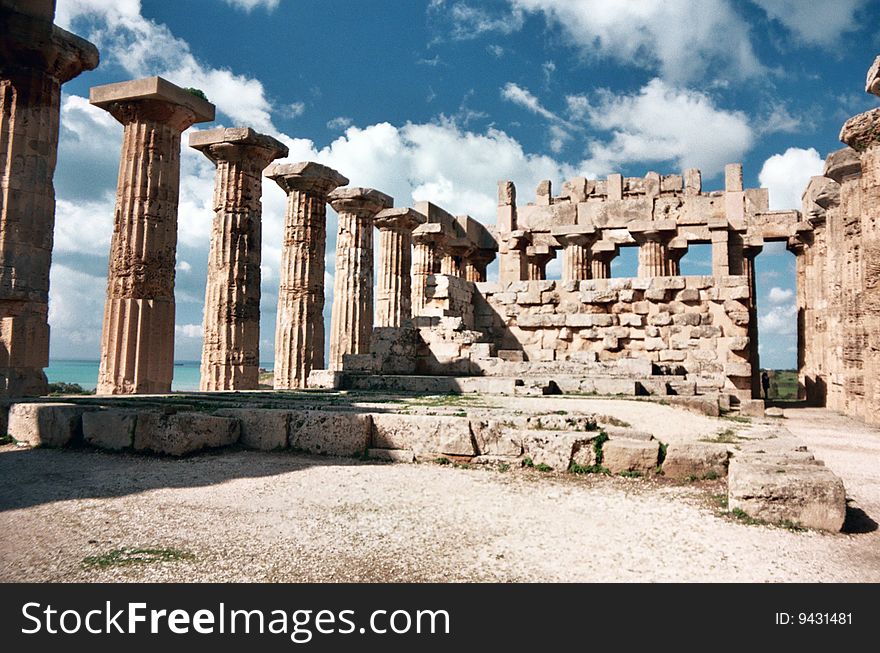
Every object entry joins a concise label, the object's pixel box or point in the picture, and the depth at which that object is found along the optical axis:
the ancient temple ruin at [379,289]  10.38
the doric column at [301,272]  16.30
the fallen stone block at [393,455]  5.97
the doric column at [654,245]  20.58
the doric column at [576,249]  21.98
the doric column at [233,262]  14.40
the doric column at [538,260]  23.52
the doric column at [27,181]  10.11
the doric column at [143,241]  12.36
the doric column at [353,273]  17.88
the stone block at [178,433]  6.29
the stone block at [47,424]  6.94
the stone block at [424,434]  5.81
